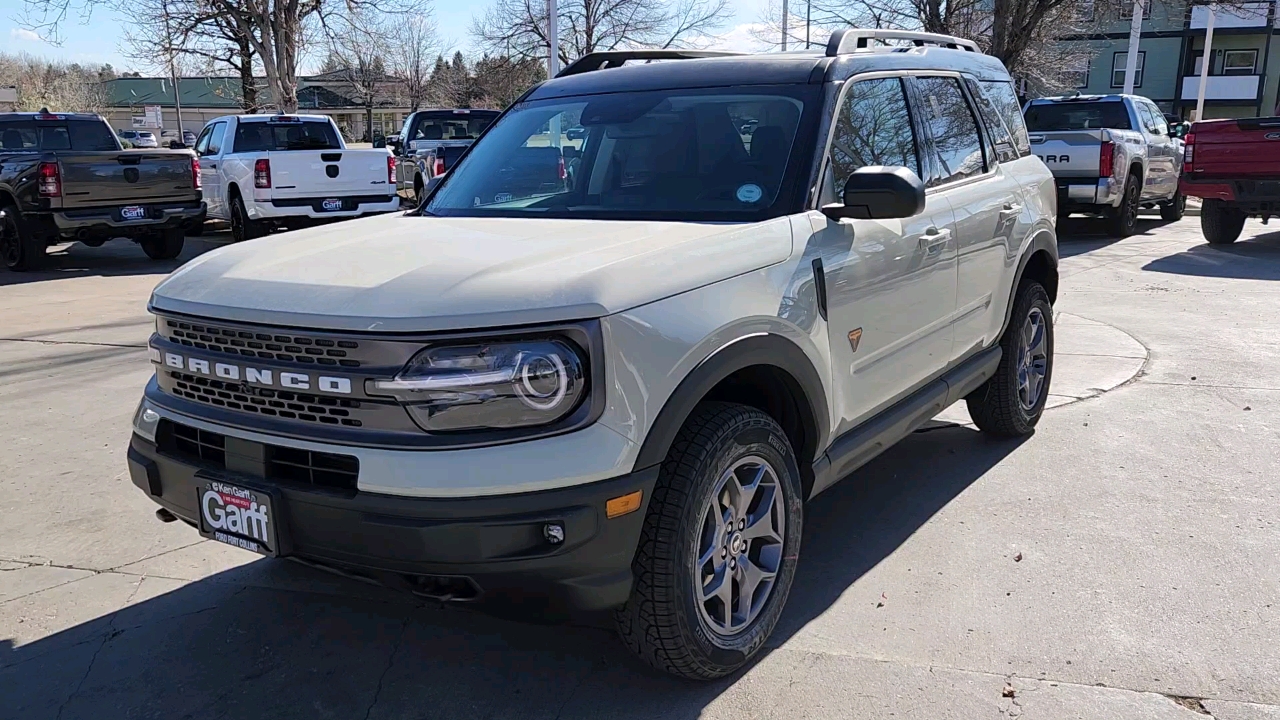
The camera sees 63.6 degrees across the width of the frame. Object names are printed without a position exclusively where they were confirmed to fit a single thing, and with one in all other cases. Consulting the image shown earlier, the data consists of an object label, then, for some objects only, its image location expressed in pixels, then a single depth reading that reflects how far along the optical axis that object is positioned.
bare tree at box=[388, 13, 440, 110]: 56.16
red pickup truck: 12.45
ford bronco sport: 2.61
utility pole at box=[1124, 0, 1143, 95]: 24.54
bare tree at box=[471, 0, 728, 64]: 36.97
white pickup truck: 13.73
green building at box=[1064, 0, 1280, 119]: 42.78
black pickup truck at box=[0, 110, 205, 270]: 12.00
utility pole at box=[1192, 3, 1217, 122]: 26.93
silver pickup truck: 13.92
